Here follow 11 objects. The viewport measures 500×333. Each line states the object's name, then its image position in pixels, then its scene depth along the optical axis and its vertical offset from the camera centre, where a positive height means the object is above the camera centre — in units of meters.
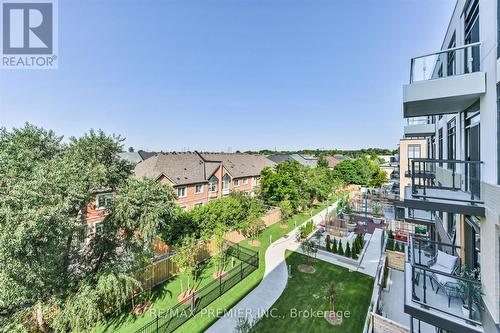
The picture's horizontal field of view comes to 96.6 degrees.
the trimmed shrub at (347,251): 14.86 -5.75
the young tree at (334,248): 15.45 -5.76
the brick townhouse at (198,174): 24.37 -0.89
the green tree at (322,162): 46.24 +0.77
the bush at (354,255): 14.53 -5.86
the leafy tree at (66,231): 6.46 -2.23
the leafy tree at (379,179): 43.44 -2.90
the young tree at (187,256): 11.41 -4.62
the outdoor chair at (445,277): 4.96 -2.84
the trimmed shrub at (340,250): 15.19 -5.78
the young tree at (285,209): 22.54 -4.36
